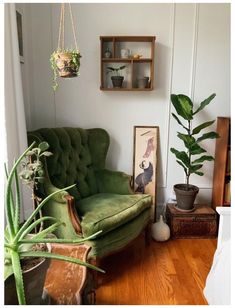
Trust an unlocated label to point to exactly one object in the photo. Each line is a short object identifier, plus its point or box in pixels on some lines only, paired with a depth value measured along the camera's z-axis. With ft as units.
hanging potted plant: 5.38
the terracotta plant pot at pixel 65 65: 5.38
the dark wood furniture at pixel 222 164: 8.21
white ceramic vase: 8.03
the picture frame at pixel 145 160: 8.87
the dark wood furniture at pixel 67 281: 3.33
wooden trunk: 8.21
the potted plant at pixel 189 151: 7.80
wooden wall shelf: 8.05
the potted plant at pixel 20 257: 2.75
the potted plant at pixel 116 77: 8.07
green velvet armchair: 5.90
